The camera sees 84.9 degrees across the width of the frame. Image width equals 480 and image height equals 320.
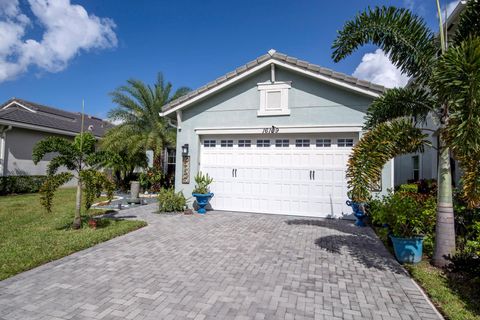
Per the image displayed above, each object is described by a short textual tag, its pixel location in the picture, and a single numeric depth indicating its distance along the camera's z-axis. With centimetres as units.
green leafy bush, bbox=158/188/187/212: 995
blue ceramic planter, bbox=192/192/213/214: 975
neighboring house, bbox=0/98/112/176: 1422
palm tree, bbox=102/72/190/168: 1523
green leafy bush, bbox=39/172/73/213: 643
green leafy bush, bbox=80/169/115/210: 676
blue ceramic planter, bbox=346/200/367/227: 812
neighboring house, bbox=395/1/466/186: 855
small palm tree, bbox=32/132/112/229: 655
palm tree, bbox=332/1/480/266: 351
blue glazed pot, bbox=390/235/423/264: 495
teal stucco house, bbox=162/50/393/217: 910
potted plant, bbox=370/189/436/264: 498
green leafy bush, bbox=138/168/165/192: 1552
